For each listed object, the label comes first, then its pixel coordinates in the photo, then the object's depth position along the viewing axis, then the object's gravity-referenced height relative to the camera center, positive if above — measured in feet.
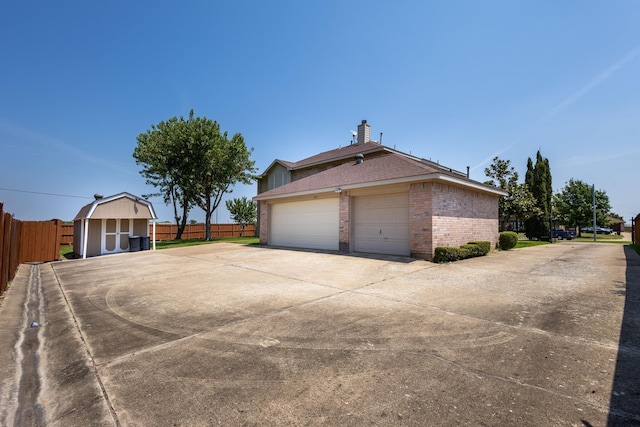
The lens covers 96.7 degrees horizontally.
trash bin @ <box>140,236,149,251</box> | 57.47 -4.29
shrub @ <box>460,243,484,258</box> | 35.77 -3.24
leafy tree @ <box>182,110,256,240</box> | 75.72 +17.32
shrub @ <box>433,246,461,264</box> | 33.01 -3.43
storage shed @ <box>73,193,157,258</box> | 51.42 -0.47
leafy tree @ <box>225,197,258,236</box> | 101.50 +5.13
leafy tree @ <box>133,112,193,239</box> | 76.54 +17.28
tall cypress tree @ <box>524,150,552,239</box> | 91.91 +9.13
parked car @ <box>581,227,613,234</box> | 160.25 -2.61
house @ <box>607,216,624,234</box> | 174.05 -0.76
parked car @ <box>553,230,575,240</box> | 109.64 -3.73
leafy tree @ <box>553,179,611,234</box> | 116.78 +8.96
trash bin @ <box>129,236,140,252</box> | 56.39 -4.21
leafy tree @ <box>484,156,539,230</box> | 78.38 +8.45
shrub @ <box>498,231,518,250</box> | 49.58 -2.59
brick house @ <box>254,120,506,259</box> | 35.42 +2.19
